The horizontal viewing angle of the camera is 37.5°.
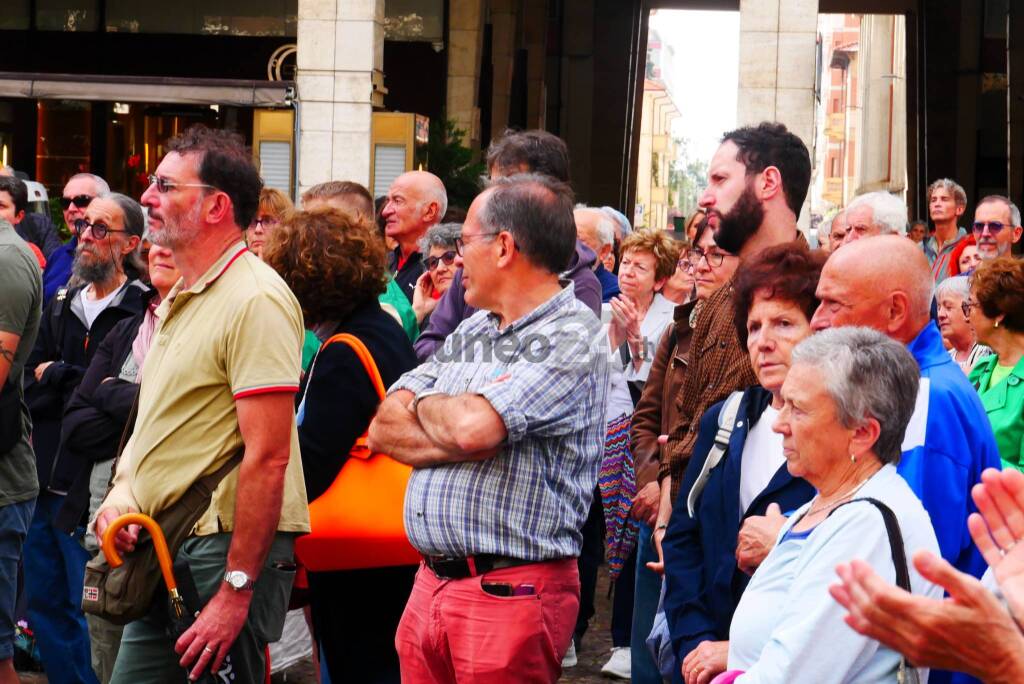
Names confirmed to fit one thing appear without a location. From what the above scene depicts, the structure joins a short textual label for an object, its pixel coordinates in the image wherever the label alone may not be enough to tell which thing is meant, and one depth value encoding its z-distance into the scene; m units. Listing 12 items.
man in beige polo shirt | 4.15
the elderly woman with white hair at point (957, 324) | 8.11
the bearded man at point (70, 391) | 6.55
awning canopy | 17.80
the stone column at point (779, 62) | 16.17
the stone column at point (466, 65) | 24.39
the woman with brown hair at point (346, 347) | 5.09
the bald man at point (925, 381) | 3.75
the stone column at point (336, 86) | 18.05
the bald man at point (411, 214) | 7.85
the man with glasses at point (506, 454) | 4.04
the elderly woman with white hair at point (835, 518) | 3.18
